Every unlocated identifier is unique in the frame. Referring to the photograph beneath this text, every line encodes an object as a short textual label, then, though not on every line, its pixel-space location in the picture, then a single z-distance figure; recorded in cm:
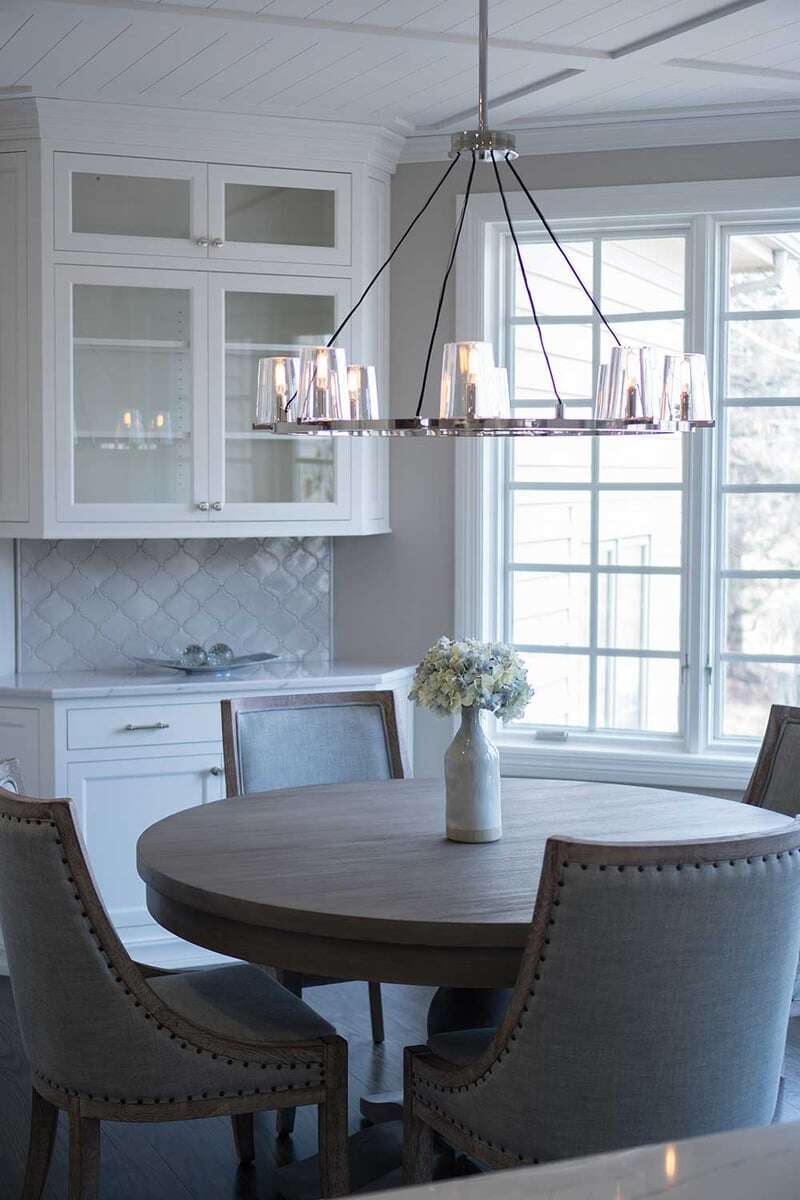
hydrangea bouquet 257
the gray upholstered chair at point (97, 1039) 223
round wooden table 217
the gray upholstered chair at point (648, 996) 188
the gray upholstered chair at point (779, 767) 314
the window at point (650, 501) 425
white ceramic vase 263
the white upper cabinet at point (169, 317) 406
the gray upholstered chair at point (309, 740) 338
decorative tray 427
